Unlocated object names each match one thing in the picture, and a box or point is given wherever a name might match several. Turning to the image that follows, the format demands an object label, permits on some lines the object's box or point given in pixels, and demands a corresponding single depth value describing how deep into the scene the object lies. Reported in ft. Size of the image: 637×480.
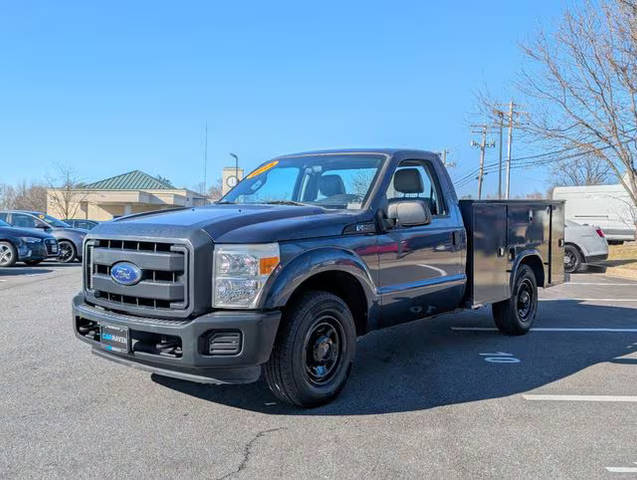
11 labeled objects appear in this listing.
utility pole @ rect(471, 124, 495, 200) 150.61
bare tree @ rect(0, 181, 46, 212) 218.18
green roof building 144.97
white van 77.02
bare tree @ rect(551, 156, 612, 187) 172.90
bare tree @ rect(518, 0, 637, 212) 44.42
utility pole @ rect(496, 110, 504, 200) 138.80
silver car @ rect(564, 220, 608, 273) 49.03
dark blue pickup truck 11.78
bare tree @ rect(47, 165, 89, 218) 147.54
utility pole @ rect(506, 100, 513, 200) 116.26
